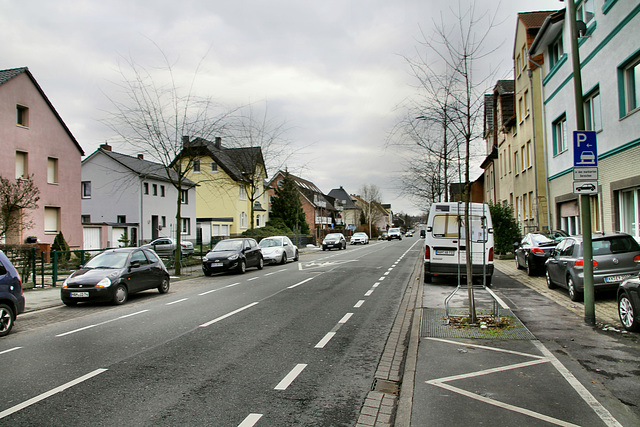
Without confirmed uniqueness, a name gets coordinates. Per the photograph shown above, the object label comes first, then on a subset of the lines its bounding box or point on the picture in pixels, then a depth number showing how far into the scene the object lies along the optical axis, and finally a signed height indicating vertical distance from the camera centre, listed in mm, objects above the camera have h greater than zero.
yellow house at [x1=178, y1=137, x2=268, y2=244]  49531 +2958
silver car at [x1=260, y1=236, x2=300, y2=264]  25781 -964
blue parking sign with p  8336 +1354
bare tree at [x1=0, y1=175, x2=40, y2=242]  18717 +1569
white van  13992 -473
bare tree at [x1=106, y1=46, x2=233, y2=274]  20359 +3478
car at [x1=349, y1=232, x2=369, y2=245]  60781 -1020
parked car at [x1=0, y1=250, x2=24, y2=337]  8438 -1048
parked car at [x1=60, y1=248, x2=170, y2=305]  11906 -1102
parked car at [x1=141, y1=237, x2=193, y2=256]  32031 -753
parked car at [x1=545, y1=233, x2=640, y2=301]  9938 -778
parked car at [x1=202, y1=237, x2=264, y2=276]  20000 -1001
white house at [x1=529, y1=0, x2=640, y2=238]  13102 +3908
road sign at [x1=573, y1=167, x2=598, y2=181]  8242 +901
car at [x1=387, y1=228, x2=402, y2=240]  77500 -614
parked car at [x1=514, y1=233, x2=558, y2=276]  15961 -825
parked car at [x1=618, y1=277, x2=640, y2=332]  7207 -1217
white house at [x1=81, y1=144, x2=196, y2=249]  39656 +3255
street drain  5242 -1758
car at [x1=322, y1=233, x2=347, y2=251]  44969 -1002
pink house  26031 +4931
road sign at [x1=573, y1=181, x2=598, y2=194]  8203 +676
